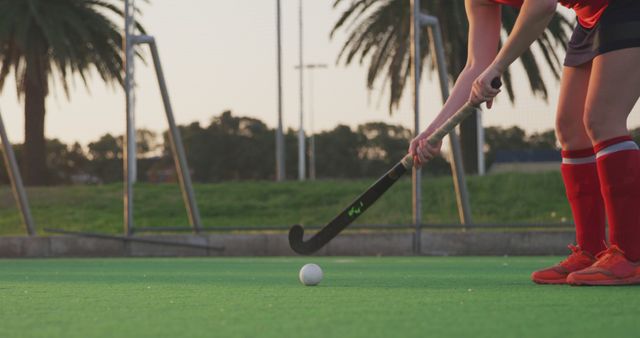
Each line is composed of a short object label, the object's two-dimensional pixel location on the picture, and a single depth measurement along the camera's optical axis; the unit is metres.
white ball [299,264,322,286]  4.80
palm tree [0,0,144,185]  20.12
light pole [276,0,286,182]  13.93
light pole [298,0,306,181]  14.43
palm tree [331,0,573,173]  17.91
